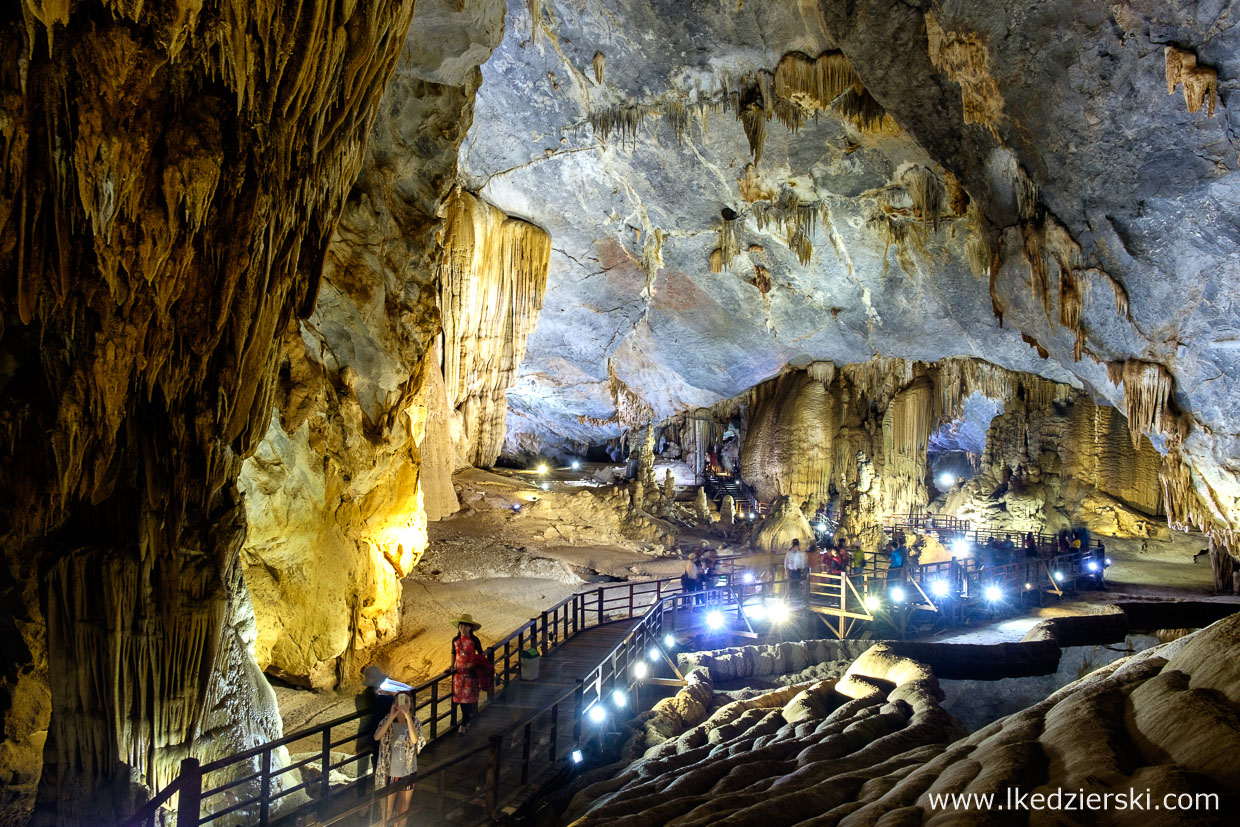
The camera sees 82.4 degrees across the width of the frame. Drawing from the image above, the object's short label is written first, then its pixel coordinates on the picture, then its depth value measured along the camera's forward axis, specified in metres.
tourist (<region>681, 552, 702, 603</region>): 13.25
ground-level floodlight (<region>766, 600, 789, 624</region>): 12.78
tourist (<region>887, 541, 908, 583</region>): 13.42
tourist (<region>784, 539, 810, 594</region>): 13.40
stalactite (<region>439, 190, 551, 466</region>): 15.03
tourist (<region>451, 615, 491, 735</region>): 7.64
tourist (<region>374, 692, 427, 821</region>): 5.77
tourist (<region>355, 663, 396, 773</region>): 5.95
